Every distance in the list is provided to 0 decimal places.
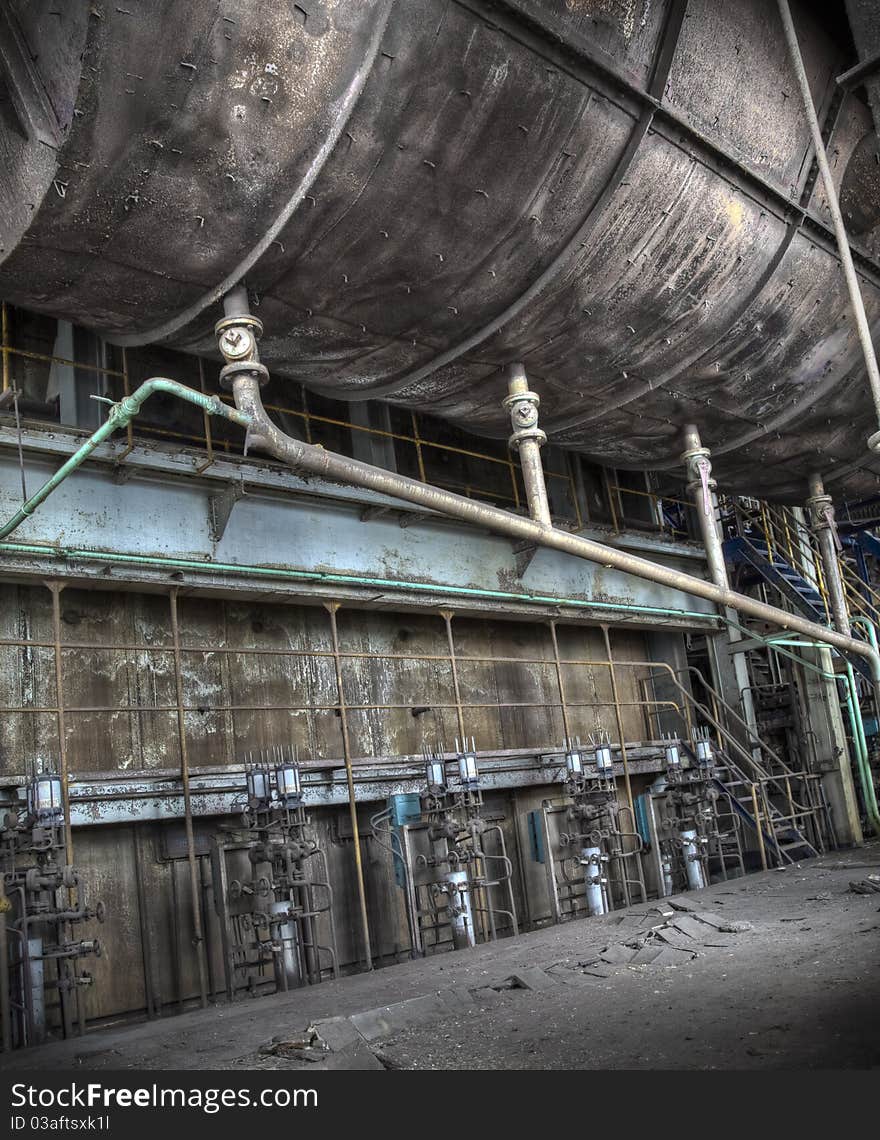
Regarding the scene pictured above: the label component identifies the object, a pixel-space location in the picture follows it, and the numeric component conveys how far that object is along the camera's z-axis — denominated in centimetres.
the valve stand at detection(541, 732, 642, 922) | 985
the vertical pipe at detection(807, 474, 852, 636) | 1062
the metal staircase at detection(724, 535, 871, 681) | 1286
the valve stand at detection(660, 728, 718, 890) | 1097
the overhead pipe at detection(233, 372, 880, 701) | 582
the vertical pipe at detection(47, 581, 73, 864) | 696
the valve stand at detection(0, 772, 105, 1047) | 641
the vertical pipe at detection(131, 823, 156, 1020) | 772
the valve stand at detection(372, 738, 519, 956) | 856
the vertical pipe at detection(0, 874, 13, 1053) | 593
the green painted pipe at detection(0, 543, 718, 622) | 741
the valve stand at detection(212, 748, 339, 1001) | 757
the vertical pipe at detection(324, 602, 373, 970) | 820
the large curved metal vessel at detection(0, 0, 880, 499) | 480
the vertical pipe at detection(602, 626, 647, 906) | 1076
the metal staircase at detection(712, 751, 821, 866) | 1182
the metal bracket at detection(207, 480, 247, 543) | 829
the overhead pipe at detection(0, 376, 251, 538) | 566
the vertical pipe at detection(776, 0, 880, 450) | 525
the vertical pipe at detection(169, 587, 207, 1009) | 761
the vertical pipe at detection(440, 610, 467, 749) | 938
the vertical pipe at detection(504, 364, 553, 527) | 727
